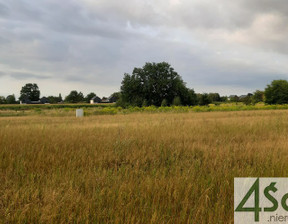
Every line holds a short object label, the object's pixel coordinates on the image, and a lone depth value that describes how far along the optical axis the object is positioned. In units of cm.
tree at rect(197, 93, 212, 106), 6995
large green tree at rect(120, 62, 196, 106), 5147
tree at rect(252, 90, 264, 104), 8394
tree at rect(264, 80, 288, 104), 6134
